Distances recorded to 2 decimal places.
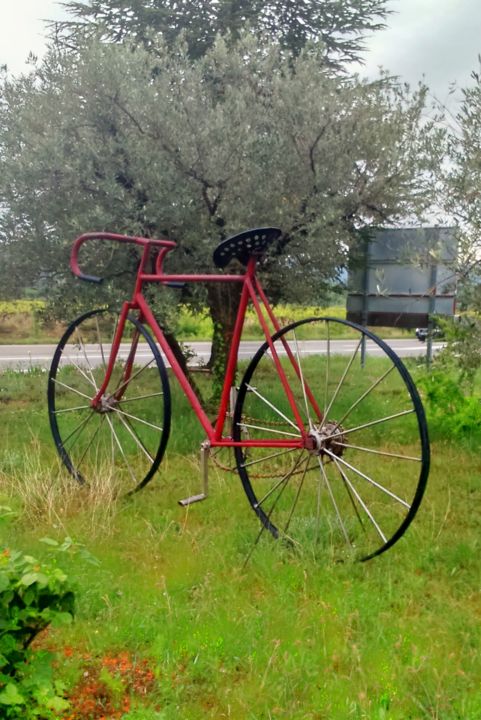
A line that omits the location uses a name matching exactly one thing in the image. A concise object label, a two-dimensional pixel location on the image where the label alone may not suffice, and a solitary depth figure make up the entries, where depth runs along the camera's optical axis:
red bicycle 3.90
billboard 9.34
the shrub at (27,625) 2.22
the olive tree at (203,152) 6.41
